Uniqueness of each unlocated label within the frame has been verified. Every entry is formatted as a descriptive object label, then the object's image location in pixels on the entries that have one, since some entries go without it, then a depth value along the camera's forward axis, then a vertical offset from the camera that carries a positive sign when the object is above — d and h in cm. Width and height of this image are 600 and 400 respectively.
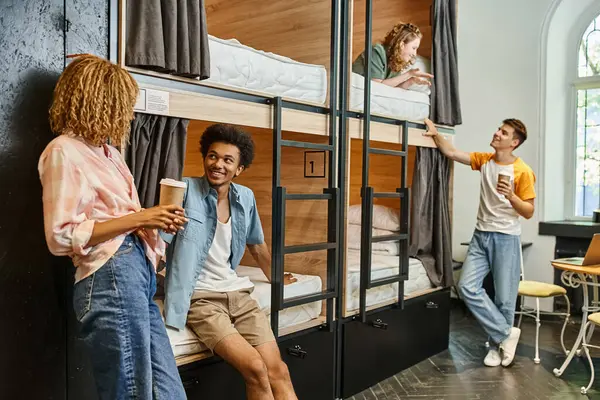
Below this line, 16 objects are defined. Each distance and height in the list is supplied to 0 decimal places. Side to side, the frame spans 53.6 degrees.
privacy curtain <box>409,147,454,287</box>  432 -18
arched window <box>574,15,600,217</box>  586 +71
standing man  427 -39
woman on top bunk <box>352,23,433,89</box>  410 +93
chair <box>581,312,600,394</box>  362 -105
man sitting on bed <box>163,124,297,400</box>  260 -38
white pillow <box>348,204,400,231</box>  438 -19
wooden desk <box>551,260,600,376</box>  375 -57
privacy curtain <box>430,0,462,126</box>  436 +95
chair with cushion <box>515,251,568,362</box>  442 -74
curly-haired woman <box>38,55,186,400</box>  189 -11
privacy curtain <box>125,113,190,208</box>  252 +16
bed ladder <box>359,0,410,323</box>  364 -10
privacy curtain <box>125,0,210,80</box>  245 +65
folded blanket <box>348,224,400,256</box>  426 -38
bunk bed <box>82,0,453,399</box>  276 -4
